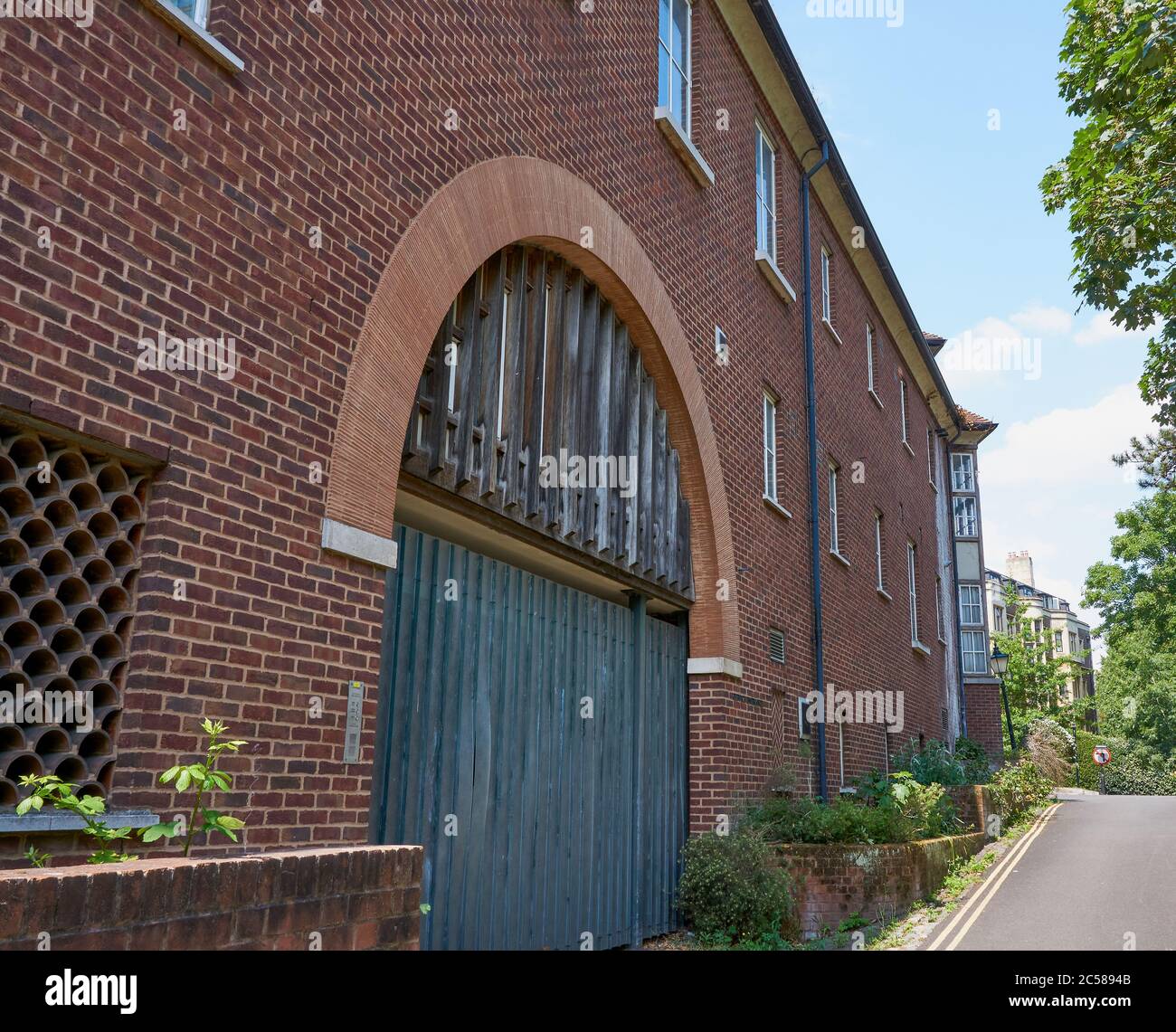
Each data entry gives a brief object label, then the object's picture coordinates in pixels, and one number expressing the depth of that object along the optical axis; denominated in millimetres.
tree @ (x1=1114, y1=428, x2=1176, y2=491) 28011
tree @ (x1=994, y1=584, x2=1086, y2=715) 47969
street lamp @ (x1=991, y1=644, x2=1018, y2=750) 25891
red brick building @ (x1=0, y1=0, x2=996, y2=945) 4125
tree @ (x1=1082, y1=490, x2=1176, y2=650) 39625
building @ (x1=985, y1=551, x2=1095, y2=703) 77500
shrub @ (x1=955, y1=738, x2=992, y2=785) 19359
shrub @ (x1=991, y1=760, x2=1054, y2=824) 19312
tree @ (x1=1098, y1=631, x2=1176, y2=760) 50500
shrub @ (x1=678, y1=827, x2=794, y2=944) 8992
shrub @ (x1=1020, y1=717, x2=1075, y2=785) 25609
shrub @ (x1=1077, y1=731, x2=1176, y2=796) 52844
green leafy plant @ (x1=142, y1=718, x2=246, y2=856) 3785
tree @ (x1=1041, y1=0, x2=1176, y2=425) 10773
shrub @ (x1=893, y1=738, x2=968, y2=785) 16672
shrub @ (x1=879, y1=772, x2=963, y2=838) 12820
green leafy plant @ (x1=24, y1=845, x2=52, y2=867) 3643
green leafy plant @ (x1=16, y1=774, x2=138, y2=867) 3504
